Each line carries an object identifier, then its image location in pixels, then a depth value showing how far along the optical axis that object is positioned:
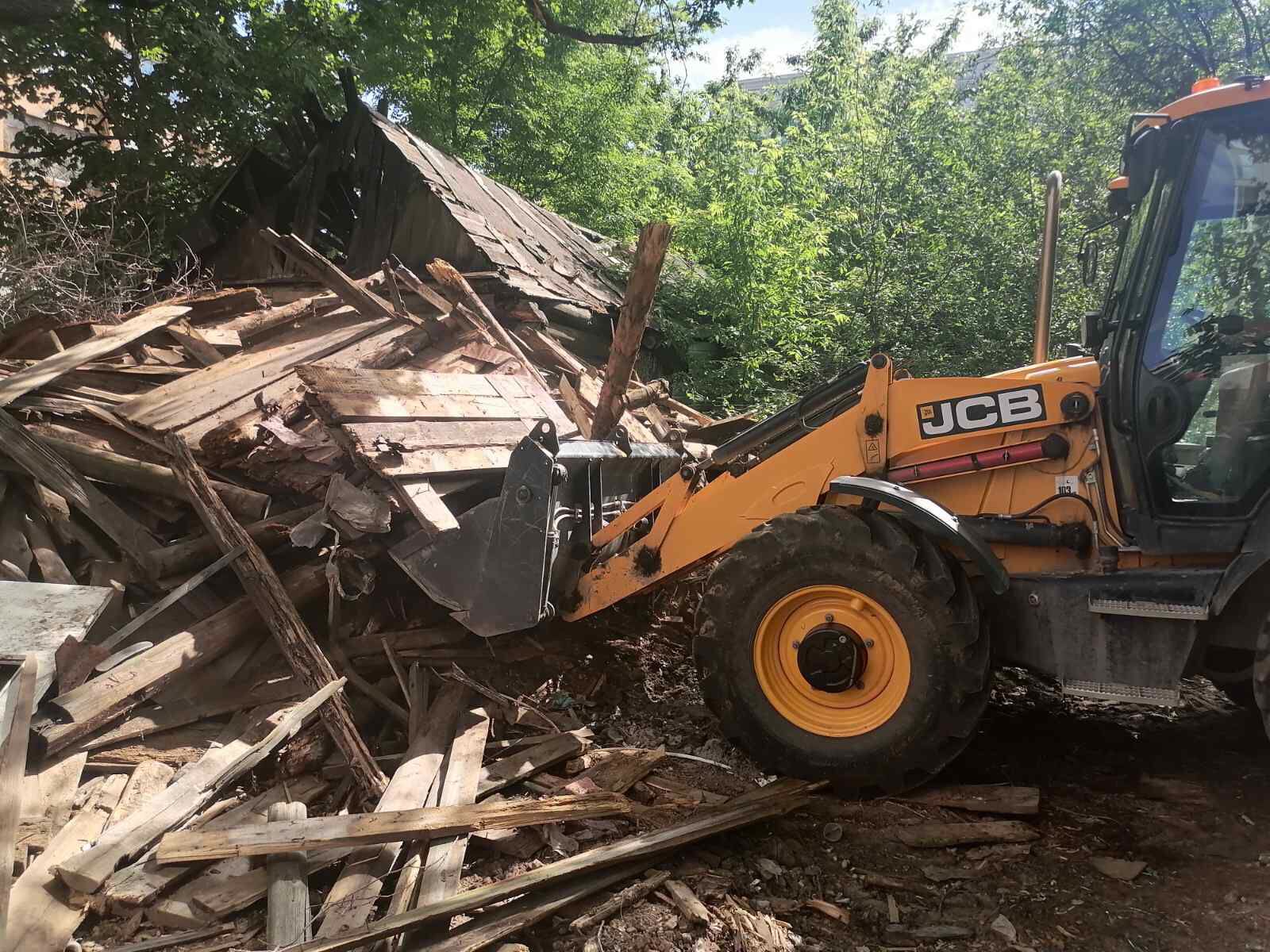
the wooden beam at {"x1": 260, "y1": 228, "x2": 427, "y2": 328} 8.02
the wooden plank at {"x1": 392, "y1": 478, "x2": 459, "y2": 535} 4.46
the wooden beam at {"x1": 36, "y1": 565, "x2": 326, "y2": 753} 3.80
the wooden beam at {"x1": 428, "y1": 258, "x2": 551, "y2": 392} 8.02
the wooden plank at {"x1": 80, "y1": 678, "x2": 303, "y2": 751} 3.98
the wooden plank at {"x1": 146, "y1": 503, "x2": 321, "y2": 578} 4.90
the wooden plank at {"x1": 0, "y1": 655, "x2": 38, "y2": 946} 2.88
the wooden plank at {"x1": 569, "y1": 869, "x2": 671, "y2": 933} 2.98
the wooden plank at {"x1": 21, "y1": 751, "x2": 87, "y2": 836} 3.38
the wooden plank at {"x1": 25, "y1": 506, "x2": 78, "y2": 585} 4.76
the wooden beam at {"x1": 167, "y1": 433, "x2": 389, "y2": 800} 3.95
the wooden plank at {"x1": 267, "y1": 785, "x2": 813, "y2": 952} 2.74
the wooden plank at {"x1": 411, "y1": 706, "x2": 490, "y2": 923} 3.05
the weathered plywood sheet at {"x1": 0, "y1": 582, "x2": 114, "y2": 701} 3.79
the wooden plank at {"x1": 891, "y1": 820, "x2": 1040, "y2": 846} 3.45
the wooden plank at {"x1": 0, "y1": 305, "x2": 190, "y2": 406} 5.57
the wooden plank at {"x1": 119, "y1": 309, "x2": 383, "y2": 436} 5.51
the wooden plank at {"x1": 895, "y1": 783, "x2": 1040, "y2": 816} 3.58
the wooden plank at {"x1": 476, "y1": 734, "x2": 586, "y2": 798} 3.88
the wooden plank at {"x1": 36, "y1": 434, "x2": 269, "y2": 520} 5.14
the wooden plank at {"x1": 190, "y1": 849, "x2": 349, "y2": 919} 2.97
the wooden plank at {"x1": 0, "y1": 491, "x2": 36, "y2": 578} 4.78
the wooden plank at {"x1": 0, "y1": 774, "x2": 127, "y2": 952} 2.73
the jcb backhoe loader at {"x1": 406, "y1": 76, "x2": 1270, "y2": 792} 3.40
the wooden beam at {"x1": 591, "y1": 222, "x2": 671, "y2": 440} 4.60
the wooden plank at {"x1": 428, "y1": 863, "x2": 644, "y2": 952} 2.81
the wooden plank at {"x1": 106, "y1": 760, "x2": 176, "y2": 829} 3.52
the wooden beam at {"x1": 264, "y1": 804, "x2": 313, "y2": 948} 2.82
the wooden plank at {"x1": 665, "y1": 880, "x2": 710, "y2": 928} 2.98
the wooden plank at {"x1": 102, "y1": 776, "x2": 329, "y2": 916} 2.96
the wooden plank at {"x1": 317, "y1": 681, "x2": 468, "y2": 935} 2.91
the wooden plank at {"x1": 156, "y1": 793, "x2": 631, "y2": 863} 3.12
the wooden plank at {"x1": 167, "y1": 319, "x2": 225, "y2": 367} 6.60
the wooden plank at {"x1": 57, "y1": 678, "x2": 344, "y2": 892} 3.00
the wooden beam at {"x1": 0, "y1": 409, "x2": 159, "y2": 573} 4.97
